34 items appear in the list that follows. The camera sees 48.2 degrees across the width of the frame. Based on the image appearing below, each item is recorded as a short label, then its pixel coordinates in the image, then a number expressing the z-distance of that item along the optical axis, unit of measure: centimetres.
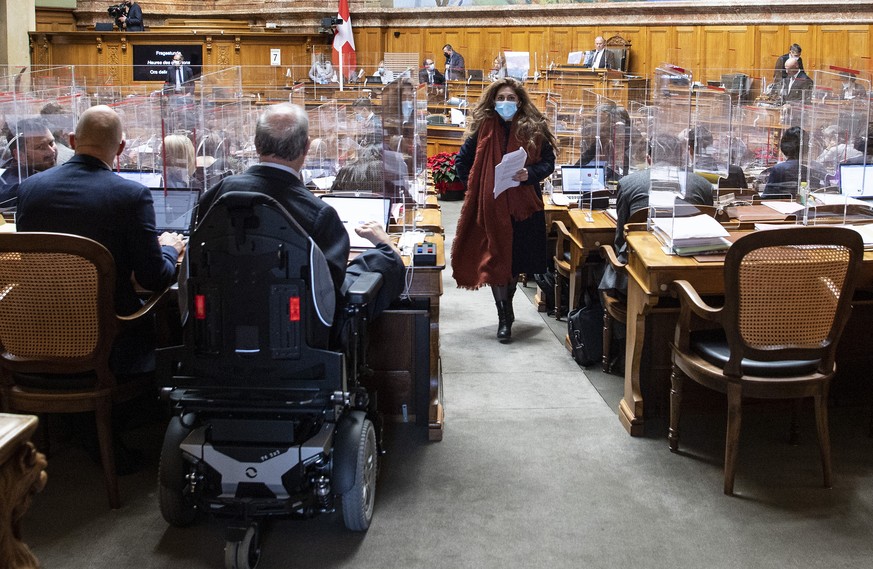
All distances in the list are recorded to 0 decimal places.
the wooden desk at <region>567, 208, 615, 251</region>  521
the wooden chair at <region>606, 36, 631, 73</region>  1515
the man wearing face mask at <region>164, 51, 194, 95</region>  1363
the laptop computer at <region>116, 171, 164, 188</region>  498
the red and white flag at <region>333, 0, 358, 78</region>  1366
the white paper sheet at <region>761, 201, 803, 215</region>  508
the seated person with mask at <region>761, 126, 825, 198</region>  574
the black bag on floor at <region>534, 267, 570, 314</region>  635
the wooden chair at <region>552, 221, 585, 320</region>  542
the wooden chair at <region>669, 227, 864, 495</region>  336
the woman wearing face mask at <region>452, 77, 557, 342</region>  548
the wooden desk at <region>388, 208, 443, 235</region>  473
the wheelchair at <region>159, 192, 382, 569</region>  280
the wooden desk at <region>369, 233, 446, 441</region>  406
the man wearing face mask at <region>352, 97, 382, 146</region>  561
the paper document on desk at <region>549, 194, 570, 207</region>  626
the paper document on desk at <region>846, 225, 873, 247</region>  409
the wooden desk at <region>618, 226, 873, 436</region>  380
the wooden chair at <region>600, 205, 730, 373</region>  450
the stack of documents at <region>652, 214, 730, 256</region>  391
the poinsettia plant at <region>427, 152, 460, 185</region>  1138
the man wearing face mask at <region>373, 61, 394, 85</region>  1235
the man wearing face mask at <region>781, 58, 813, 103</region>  818
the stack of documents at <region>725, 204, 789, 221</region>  500
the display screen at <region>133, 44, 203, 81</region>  1658
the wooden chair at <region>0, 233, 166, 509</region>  319
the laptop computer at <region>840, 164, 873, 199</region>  479
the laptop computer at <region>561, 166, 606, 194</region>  595
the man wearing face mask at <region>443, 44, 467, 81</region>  1588
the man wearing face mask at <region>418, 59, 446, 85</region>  1488
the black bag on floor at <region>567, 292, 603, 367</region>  512
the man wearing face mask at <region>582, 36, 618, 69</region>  1469
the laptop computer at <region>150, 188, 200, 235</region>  445
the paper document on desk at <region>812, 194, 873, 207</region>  458
